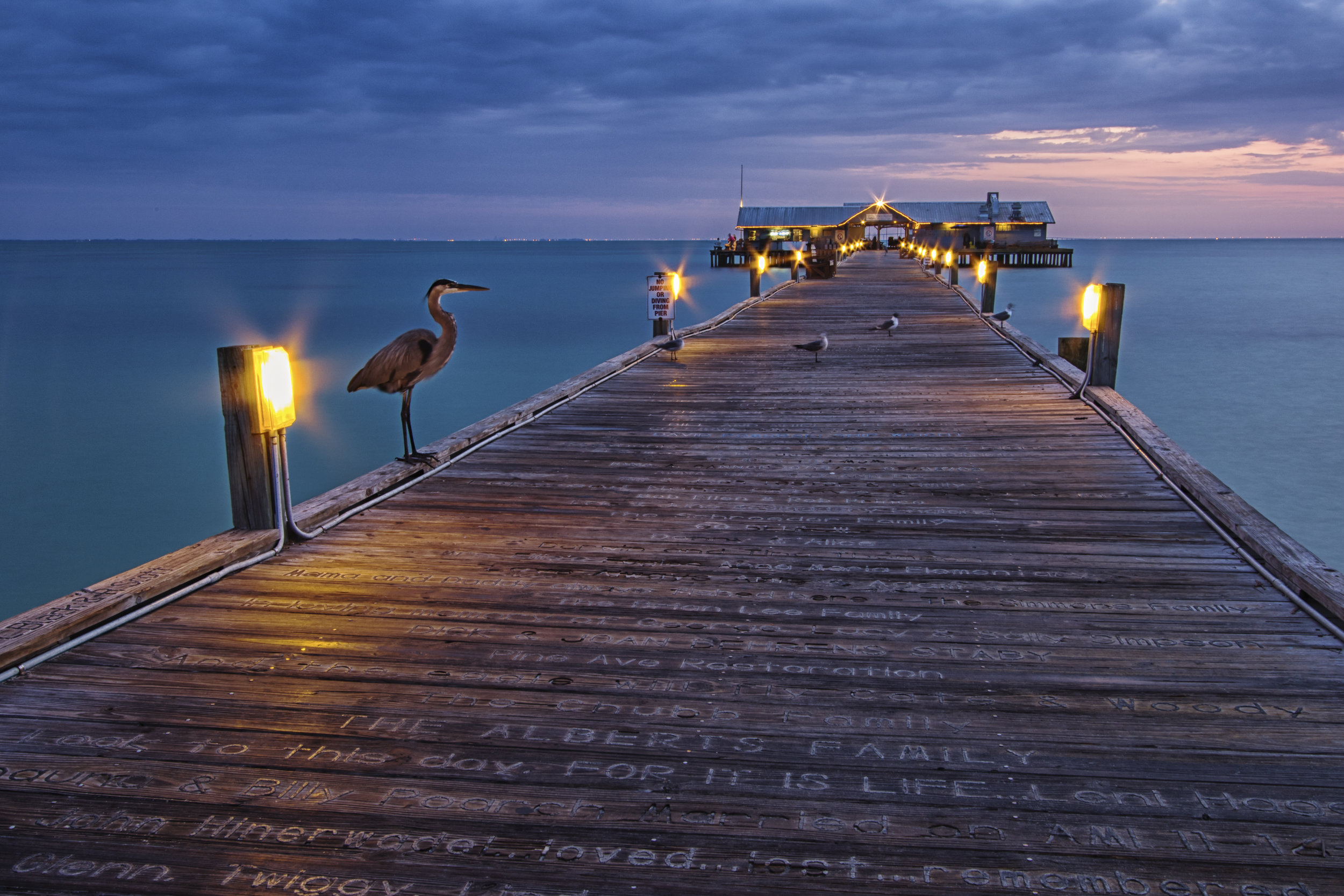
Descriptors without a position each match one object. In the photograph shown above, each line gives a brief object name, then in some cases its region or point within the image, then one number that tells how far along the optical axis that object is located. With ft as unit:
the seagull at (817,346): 36.06
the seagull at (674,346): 37.99
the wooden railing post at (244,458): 14.46
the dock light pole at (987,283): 64.80
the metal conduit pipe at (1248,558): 11.41
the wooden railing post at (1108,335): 27.07
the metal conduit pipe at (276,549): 10.78
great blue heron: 19.79
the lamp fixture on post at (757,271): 78.23
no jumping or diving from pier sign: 44.04
